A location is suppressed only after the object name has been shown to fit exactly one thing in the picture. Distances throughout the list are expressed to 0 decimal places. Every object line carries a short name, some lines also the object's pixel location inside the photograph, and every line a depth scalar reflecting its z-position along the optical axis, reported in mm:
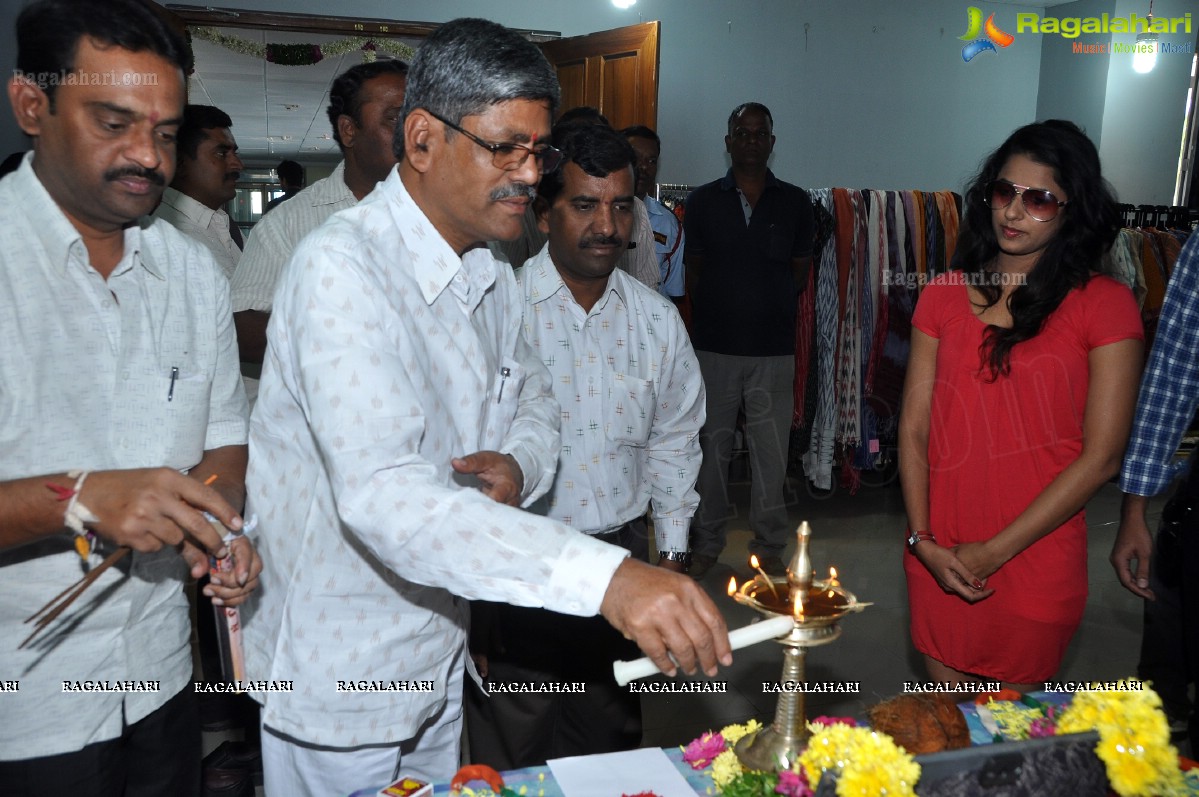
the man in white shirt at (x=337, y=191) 2697
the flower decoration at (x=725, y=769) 1292
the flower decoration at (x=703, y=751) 1387
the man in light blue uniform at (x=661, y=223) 4773
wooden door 5305
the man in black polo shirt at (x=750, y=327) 4715
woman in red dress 2096
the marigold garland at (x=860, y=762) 1012
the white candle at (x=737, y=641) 1089
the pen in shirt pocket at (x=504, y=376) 1700
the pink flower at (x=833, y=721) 1334
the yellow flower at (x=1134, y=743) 1138
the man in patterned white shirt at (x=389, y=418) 1271
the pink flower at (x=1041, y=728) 1392
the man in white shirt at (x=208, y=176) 3373
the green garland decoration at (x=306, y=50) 6496
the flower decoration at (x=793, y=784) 1171
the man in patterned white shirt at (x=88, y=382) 1411
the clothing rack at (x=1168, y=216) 6060
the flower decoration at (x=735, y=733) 1392
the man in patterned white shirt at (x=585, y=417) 2314
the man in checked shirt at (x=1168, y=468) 2053
